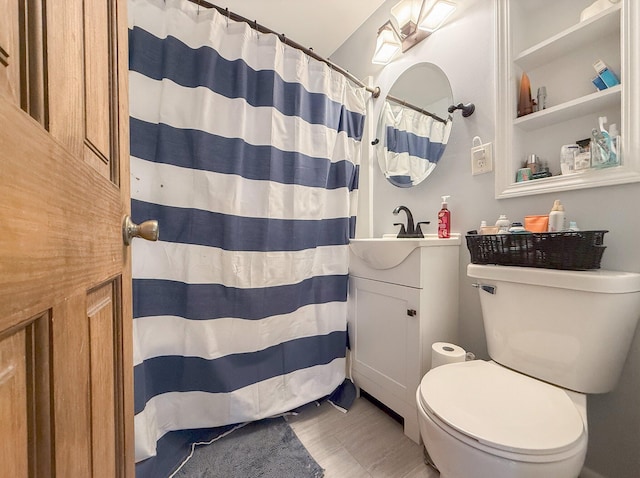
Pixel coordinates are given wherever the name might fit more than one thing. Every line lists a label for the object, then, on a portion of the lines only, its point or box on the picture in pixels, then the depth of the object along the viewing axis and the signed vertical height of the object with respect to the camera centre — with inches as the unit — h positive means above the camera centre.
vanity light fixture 51.0 +45.1
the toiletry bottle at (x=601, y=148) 34.2 +11.5
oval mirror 54.5 +25.3
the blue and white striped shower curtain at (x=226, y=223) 40.5 +2.5
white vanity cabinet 44.9 -15.8
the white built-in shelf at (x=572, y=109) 34.4 +18.1
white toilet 23.3 -18.3
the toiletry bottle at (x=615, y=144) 33.7 +11.7
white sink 45.2 -2.5
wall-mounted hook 48.6 +24.0
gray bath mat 39.9 -36.6
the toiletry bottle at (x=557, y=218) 36.4 +2.2
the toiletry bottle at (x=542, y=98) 41.3 +21.6
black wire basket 31.2 -2.1
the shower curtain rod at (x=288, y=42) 44.2 +39.4
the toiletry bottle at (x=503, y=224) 41.4 +1.6
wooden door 8.2 -0.1
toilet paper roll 40.5 -19.0
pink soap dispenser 50.4 +2.4
